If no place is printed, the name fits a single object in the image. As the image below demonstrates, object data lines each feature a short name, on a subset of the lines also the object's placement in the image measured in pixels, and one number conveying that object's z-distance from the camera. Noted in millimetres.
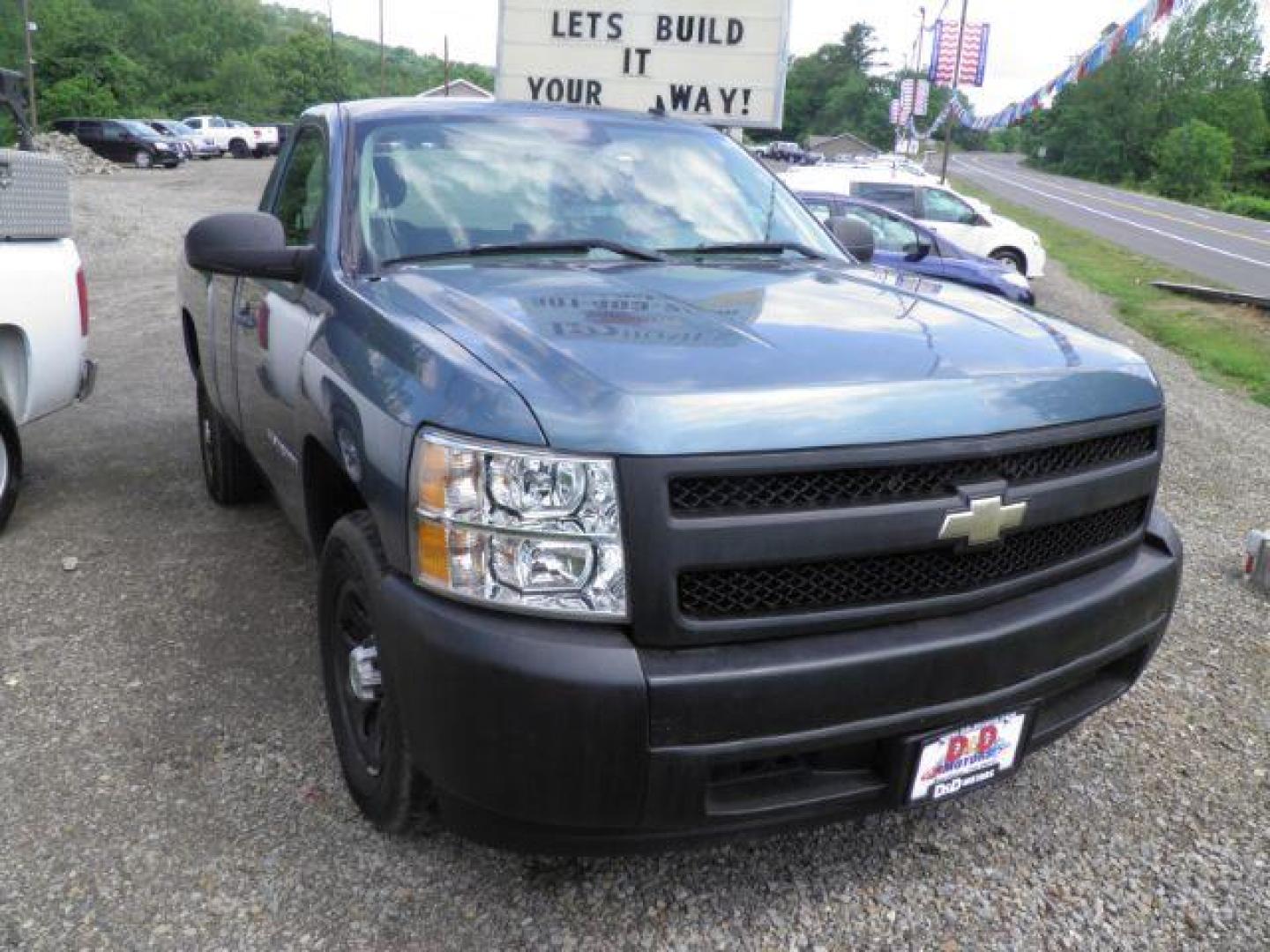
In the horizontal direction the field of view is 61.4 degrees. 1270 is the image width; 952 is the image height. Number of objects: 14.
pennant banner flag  21438
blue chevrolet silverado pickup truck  1954
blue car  11117
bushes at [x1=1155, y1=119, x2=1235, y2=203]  72875
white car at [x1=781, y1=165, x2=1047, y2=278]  15438
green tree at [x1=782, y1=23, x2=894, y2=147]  120631
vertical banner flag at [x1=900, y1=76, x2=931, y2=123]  58312
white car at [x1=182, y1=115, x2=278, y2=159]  49031
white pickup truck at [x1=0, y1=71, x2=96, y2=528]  4720
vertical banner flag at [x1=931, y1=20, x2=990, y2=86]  36969
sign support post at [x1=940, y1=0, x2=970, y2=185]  32531
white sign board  9922
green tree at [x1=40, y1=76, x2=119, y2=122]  57188
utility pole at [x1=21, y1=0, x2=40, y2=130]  42206
